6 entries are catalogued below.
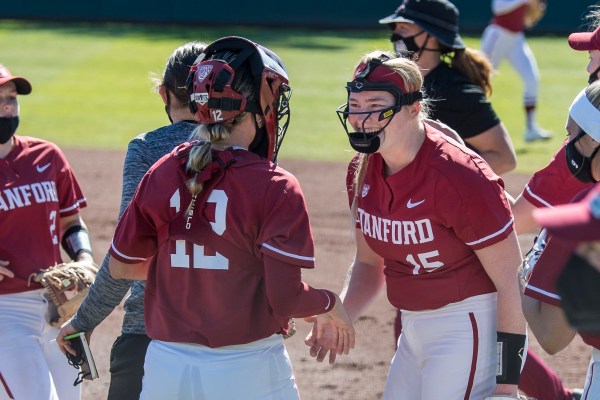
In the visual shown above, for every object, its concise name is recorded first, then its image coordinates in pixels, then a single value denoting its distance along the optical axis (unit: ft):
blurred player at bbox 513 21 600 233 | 24.73
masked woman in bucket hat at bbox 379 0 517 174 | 33.12
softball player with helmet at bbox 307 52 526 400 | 22.36
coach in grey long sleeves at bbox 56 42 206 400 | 24.48
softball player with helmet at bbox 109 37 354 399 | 19.51
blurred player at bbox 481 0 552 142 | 90.17
